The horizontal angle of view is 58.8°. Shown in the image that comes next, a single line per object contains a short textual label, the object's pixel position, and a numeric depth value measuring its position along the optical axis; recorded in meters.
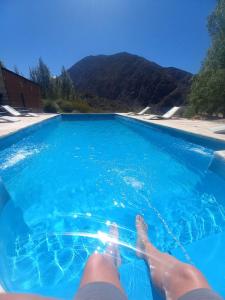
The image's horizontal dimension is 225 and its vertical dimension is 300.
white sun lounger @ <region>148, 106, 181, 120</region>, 9.41
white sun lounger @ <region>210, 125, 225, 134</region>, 4.75
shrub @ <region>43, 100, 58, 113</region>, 15.93
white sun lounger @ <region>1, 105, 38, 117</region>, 9.27
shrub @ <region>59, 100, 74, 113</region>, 16.30
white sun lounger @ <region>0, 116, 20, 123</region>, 7.34
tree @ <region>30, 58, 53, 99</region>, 18.91
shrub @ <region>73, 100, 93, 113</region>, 16.70
